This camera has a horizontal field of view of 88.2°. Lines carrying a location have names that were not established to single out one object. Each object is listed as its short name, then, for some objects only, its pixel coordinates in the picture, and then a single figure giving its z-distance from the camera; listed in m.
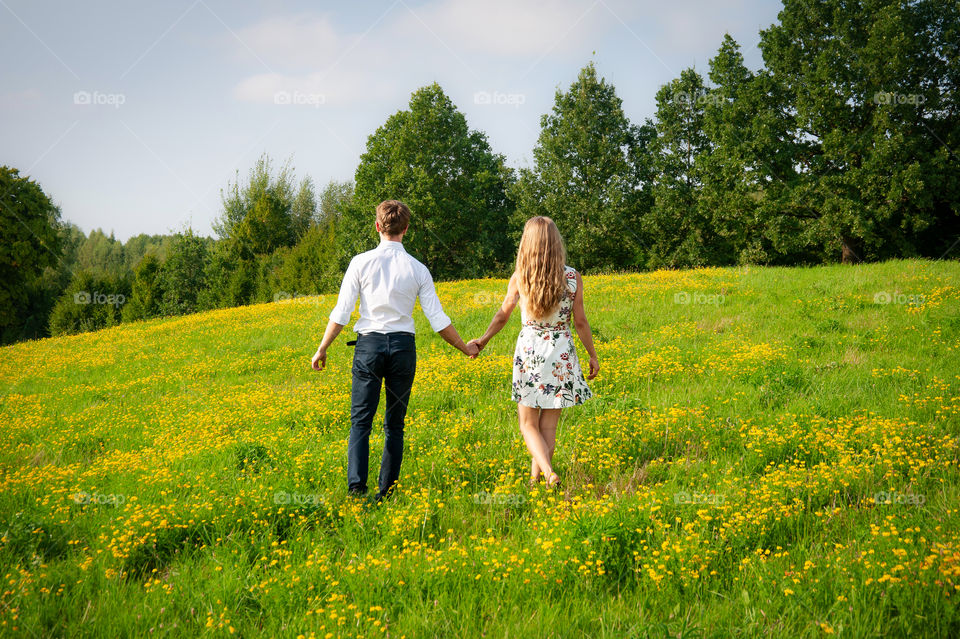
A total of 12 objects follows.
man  4.76
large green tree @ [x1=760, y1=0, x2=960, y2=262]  26.55
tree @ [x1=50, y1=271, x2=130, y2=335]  43.88
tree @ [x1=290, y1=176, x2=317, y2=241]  55.84
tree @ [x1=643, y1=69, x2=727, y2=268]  36.34
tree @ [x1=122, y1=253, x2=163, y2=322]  48.88
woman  4.69
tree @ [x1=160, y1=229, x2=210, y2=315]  49.06
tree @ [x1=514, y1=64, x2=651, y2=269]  38.47
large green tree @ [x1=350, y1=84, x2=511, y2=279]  37.91
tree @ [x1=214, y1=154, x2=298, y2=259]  50.78
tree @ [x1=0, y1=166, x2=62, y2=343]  37.75
